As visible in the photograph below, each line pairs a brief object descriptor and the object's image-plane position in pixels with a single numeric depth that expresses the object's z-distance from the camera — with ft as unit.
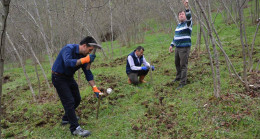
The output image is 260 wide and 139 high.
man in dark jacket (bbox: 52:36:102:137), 11.25
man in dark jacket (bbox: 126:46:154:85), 18.02
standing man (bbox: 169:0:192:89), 14.93
